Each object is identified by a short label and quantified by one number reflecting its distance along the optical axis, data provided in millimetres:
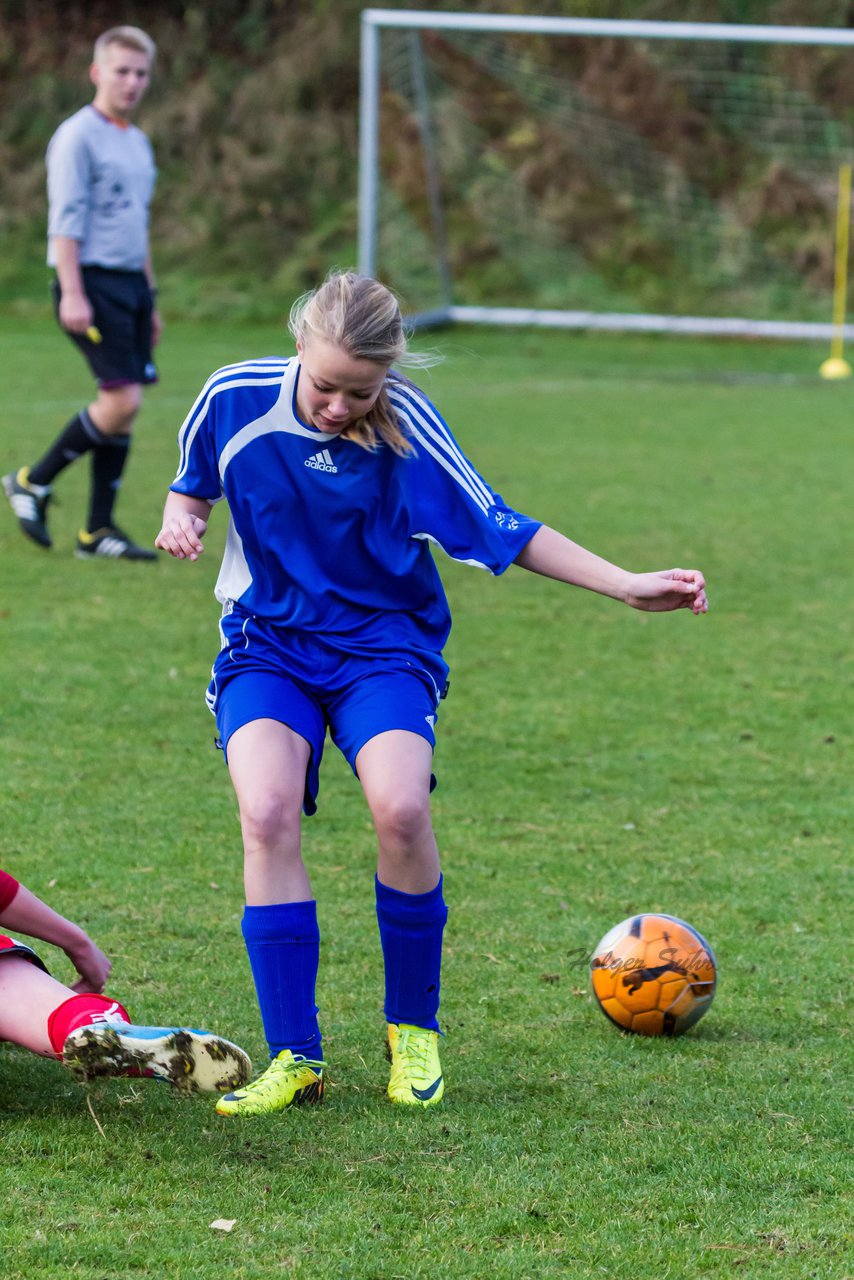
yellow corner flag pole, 31578
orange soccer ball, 6664
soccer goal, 36719
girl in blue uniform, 5949
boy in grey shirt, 14695
